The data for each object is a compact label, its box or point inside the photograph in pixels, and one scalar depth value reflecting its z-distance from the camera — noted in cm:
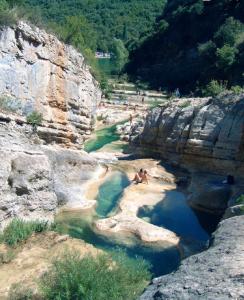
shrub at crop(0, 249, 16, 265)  868
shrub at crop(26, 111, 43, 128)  1248
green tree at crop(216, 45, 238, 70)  3619
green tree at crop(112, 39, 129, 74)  5580
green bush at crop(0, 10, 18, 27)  1228
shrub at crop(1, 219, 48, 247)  935
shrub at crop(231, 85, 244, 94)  1551
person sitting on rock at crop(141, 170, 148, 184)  1489
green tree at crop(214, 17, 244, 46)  3892
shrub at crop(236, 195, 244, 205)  975
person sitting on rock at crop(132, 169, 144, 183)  1485
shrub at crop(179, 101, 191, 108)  1695
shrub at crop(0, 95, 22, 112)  1174
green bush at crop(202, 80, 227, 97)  1931
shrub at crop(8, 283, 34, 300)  734
